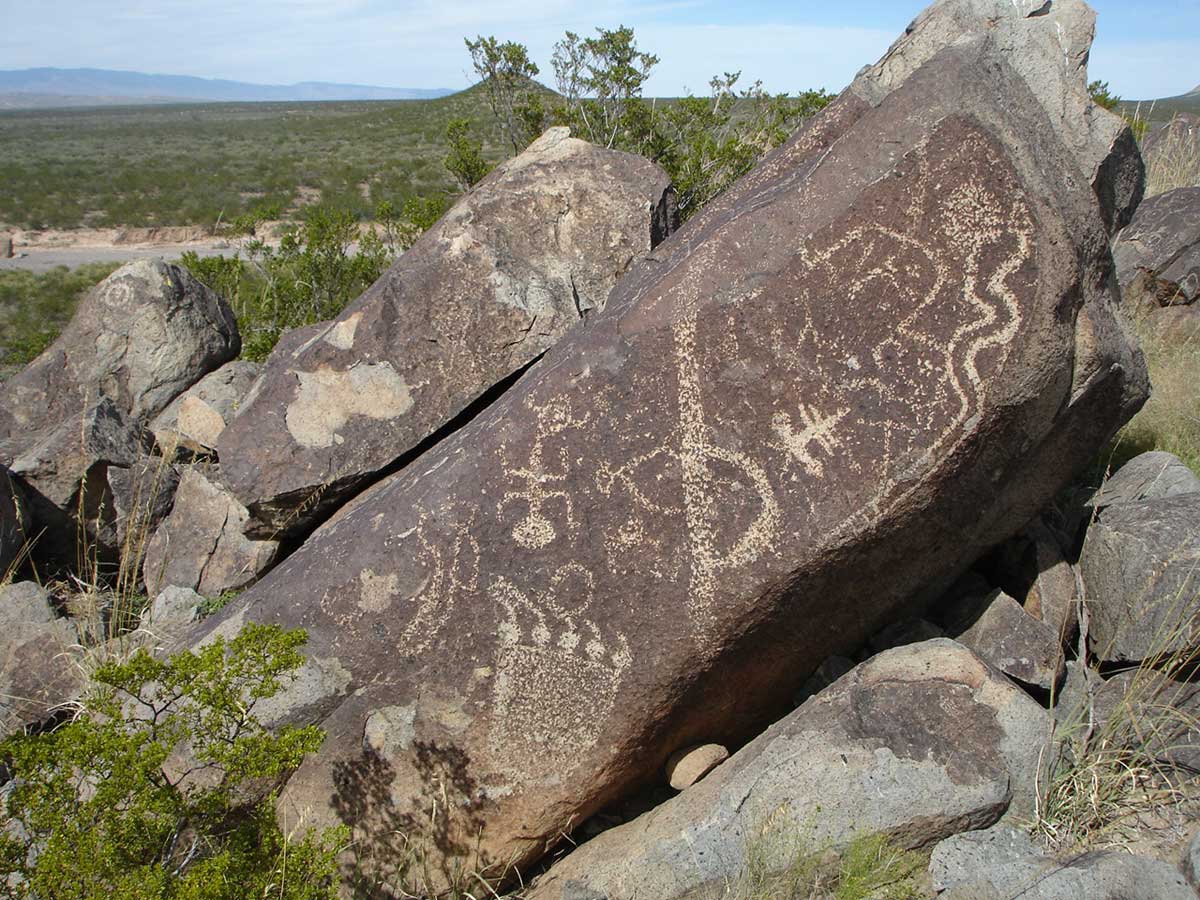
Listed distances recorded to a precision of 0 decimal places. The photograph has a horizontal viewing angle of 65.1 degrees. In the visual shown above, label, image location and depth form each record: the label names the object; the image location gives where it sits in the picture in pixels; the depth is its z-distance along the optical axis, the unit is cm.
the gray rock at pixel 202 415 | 525
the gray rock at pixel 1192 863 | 251
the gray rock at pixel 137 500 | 502
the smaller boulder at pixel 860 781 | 276
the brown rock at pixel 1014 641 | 322
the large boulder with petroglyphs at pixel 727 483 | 285
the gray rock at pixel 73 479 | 495
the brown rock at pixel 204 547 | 460
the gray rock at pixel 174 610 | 438
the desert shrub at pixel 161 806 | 223
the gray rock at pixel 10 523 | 458
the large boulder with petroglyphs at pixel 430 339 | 426
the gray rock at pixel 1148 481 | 389
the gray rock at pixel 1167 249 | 647
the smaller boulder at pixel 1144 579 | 312
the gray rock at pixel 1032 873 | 245
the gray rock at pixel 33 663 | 395
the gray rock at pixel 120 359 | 573
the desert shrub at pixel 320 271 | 680
